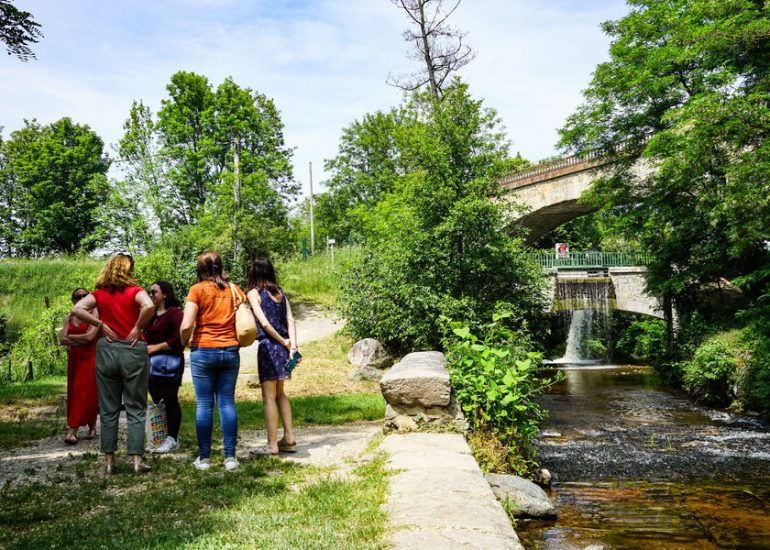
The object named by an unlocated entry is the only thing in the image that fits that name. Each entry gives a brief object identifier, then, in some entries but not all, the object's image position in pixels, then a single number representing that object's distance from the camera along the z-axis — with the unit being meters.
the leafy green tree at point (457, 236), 12.48
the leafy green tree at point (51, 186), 33.41
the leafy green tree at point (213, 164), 22.08
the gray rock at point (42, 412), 8.55
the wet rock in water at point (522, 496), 4.92
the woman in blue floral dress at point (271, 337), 5.18
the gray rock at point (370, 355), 13.52
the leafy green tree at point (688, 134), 10.97
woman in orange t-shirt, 4.66
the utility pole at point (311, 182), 41.69
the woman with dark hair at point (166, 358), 5.64
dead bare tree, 21.41
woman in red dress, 6.27
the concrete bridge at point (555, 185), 22.36
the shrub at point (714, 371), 11.82
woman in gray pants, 4.71
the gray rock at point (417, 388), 5.42
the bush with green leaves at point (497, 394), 5.69
